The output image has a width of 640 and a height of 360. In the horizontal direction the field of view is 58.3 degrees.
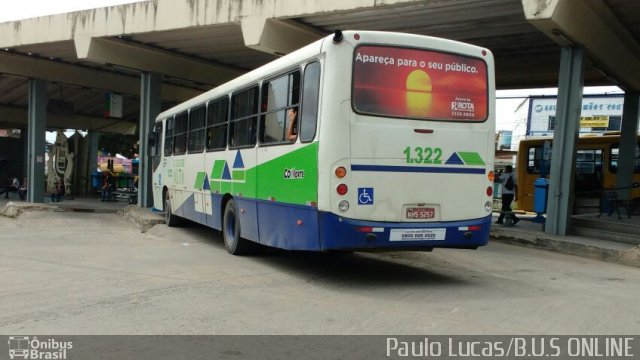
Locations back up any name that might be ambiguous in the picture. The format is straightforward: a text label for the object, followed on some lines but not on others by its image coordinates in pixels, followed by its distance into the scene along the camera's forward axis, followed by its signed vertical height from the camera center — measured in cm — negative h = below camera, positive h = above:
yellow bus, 1791 +16
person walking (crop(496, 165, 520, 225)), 1515 -69
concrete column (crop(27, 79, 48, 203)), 2164 +25
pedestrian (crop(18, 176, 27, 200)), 2656 -223
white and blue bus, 688 +19
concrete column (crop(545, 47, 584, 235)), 1234 +70
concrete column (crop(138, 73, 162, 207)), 1903 +99
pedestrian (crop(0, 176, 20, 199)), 2765 -216
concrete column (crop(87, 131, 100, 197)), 2869 -56
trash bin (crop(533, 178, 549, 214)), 1351 -66
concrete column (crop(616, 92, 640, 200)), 1684 +77
